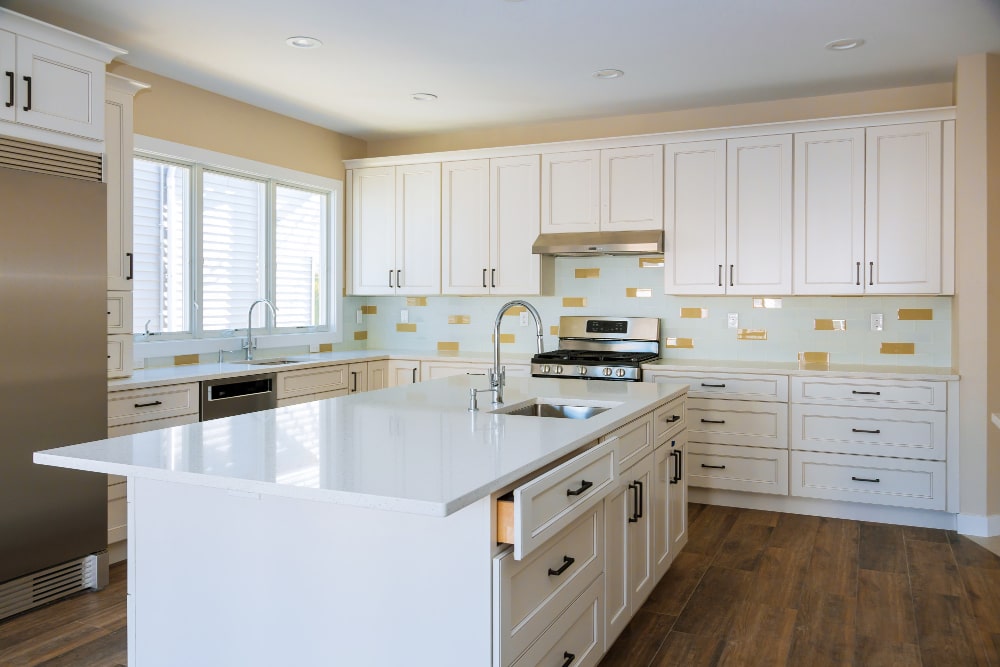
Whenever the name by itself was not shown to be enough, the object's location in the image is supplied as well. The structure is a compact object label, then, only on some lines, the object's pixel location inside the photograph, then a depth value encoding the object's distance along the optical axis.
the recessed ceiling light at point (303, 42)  3.80
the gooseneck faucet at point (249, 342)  4.91
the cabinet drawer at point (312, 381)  4.60
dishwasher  4.04
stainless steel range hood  4.88
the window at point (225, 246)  4.38
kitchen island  1.70
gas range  4.79
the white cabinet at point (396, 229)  5.67
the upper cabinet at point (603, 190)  4.98
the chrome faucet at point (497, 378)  2.78
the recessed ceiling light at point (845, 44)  3.81
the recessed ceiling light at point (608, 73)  4.32
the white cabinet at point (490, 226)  5.36
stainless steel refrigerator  3.02
